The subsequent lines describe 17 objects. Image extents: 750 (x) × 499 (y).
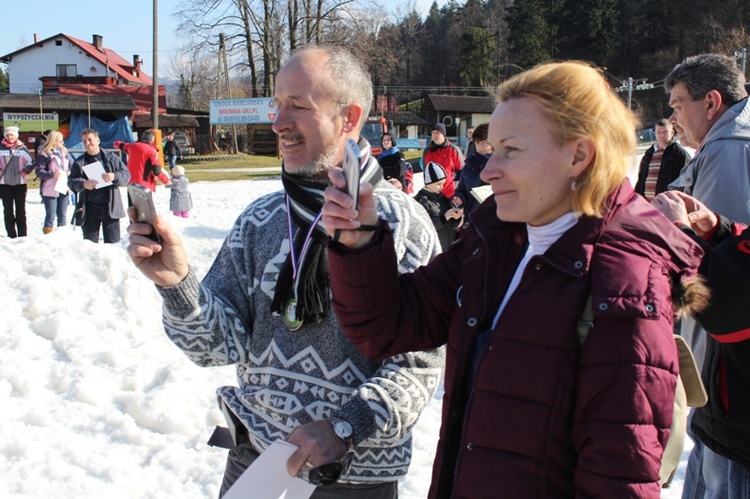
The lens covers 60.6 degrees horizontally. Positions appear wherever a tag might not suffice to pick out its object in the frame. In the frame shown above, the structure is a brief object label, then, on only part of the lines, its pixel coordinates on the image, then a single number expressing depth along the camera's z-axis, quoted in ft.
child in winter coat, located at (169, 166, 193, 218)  37.83
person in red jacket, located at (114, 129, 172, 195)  35.91
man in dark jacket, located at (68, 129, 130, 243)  28.25
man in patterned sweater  6.09
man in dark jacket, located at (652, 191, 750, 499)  6.42
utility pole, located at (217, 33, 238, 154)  144.97
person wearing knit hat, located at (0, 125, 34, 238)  34.01
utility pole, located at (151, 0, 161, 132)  79.71
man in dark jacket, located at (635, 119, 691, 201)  23.07
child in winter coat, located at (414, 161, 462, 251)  25.38
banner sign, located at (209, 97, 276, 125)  108.47
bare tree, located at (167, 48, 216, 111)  203.02
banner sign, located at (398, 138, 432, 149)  122.21
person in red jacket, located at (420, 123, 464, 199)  30.30
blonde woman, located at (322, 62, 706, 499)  4.27
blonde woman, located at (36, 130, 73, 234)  34.47
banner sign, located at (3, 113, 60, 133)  116.06
